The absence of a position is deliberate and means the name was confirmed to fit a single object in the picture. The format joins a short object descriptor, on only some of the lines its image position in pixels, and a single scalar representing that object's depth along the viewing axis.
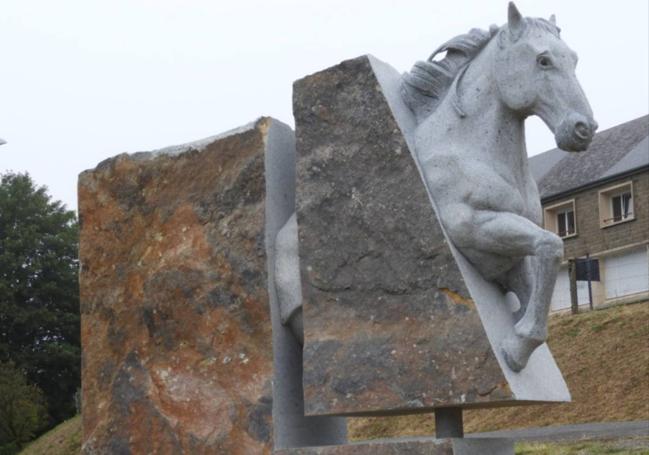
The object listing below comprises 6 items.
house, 59.81
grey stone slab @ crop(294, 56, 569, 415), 9.93
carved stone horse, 9.84
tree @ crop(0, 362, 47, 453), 50.84
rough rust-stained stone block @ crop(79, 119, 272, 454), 11.55
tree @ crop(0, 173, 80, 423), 67.25
